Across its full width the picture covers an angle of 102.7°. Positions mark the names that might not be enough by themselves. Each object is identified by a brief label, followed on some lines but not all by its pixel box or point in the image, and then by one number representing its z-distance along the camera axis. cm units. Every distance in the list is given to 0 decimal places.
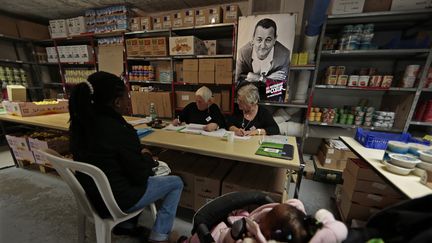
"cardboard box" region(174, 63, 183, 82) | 300
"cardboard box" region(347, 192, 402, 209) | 148
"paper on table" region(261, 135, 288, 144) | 157
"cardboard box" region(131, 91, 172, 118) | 304
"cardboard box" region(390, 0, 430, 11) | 178
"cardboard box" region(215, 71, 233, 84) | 266
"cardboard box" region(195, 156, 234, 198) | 156
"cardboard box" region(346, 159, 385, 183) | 148
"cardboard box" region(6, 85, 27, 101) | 238
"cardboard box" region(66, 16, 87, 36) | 333
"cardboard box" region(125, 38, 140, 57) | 305
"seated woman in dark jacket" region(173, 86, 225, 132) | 212
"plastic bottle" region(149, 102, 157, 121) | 223
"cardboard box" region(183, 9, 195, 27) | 267
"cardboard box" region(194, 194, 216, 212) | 162
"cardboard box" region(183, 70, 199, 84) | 282
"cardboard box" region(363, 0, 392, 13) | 189
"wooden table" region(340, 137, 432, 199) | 88
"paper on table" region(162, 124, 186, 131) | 189
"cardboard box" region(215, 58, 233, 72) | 262
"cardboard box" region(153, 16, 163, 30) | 288
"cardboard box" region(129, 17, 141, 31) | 299
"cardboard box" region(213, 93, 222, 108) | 280
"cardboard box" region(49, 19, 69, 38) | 346
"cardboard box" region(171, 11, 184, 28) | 275
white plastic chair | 86
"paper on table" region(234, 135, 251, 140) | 163
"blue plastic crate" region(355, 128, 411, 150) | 145
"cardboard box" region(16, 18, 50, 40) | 354
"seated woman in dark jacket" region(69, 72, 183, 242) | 95
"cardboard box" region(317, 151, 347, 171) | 236
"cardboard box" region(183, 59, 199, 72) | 277
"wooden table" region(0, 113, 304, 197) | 119
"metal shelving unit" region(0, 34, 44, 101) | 372
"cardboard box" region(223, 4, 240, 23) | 247
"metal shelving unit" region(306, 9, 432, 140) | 191
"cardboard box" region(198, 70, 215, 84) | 273
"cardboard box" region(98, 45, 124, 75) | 328
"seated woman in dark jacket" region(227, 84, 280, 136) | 185
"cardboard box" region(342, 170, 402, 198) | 147
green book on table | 125
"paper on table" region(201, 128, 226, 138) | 170
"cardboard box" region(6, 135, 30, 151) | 236
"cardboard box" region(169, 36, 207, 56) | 268
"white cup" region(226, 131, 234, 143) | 154
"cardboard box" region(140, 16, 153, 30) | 291
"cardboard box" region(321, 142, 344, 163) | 233
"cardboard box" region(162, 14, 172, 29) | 283
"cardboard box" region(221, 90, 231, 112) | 278
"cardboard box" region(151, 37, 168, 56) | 288
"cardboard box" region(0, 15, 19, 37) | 331
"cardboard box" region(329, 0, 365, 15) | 195
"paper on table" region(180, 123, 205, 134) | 180
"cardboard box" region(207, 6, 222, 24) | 253
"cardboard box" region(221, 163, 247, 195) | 151
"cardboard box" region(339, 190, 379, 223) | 154
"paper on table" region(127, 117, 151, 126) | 216
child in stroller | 60
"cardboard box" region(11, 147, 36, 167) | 240
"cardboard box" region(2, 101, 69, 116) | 225
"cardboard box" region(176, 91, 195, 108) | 296
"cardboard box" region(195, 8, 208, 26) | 259
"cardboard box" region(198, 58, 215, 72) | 268
